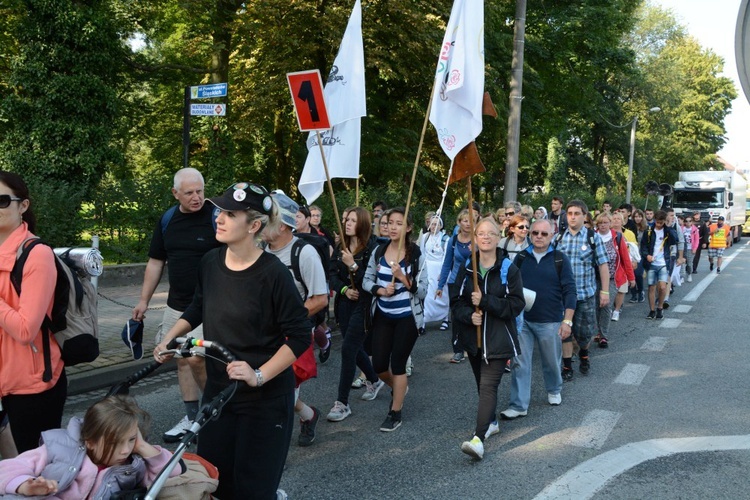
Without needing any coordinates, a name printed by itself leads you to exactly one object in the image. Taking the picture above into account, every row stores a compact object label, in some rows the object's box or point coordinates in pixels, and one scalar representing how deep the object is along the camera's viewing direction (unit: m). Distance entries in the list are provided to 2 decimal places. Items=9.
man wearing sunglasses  6.11
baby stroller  2.44
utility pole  15.24
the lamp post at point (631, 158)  39.49
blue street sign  11.67
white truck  31.75
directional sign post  11.56
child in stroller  2.33
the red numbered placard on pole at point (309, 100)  6.63
